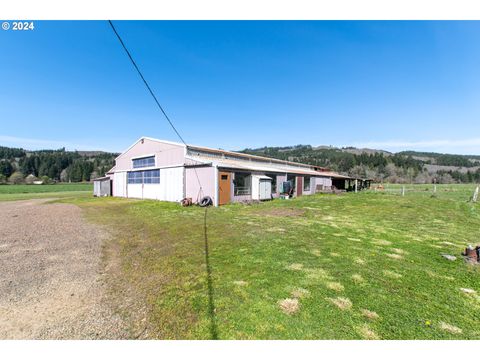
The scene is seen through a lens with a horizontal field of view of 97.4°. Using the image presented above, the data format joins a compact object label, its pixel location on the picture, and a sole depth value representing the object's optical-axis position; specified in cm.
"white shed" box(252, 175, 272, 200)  1962
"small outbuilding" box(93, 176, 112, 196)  2952
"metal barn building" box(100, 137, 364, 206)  1748
